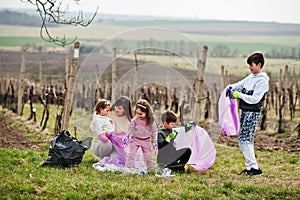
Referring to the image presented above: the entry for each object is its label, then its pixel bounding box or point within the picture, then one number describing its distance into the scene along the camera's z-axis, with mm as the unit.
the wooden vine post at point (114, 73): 13570
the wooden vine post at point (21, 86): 16989
